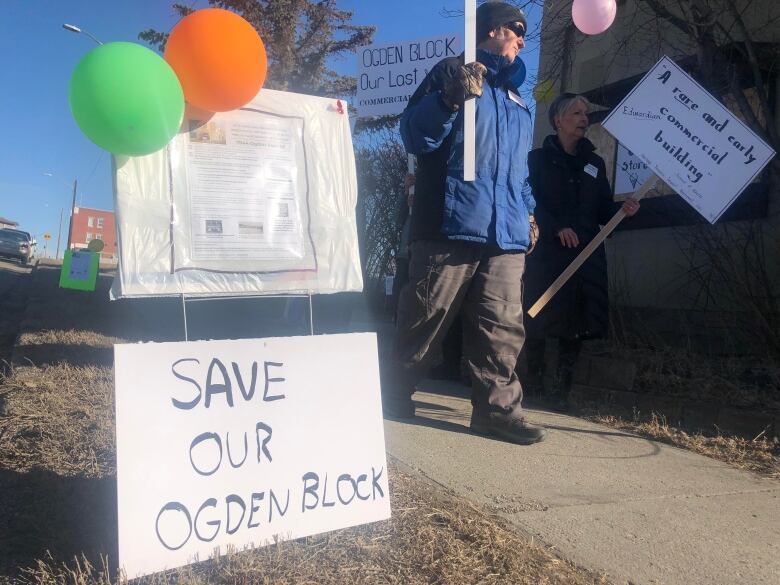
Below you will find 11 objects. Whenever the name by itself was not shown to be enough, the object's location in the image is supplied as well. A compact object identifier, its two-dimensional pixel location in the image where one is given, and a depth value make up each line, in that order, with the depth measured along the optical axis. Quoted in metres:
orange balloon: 2.13
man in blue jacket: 3.10
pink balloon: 3.71
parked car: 34.28
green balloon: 1.96
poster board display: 2.25
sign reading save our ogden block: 1.84
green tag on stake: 9.28
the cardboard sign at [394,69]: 6.04
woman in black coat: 4.19
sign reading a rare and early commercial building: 3.57
